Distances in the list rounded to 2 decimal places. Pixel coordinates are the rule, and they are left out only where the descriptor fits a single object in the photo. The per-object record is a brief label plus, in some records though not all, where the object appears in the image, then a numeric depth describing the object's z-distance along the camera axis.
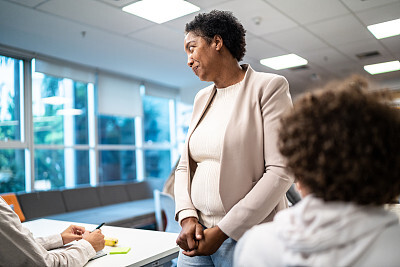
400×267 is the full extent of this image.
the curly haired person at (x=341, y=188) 0.63
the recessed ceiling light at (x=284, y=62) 5.98
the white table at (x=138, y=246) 1.53
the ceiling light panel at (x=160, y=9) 3.80
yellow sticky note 1.64
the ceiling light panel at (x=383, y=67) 6.70
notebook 1.58
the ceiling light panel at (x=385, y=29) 4.61
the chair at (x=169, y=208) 3.21
